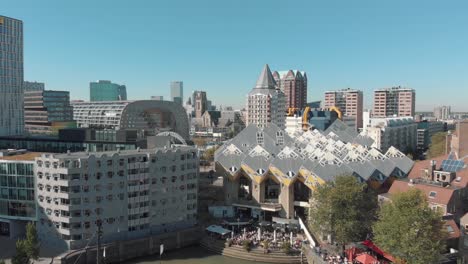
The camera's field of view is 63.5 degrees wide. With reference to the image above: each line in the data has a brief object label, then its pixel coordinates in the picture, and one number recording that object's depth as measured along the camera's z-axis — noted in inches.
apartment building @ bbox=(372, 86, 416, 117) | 6766.7
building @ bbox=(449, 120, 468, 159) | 2091.5
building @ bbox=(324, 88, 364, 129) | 6953.7
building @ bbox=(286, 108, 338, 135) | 4896.7
